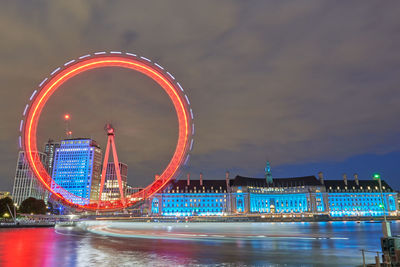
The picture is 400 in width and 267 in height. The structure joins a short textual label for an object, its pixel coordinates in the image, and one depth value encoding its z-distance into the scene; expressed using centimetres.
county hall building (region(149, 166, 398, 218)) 18512
